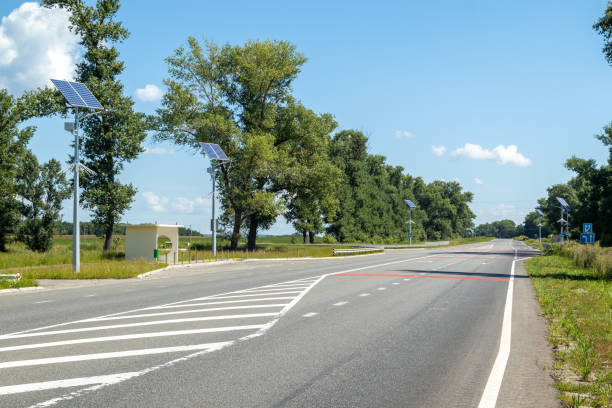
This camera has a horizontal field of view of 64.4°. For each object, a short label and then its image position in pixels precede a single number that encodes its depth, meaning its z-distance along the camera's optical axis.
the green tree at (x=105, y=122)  37.94
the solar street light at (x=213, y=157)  34.09
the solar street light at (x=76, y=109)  21.53
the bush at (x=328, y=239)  77.76
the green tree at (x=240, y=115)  42.81
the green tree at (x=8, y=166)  42.44
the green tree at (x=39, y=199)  42.41
